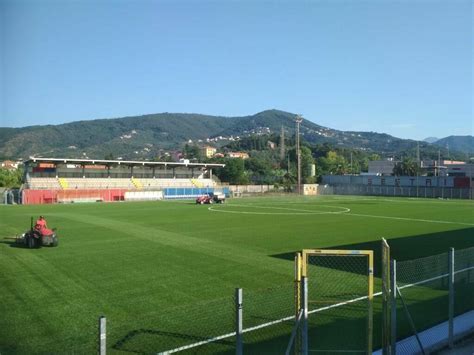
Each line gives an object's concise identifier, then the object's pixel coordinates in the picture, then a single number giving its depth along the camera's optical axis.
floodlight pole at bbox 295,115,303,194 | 96.69
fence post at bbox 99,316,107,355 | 5.16
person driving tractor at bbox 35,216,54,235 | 21.44
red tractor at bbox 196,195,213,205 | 61.06
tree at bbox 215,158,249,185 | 130.51
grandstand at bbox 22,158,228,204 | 72.81
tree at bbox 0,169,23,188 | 108.62
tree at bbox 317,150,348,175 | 178.04
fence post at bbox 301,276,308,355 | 6.74
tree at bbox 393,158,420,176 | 146.00
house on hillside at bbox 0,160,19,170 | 178.50
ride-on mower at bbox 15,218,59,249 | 21.25
